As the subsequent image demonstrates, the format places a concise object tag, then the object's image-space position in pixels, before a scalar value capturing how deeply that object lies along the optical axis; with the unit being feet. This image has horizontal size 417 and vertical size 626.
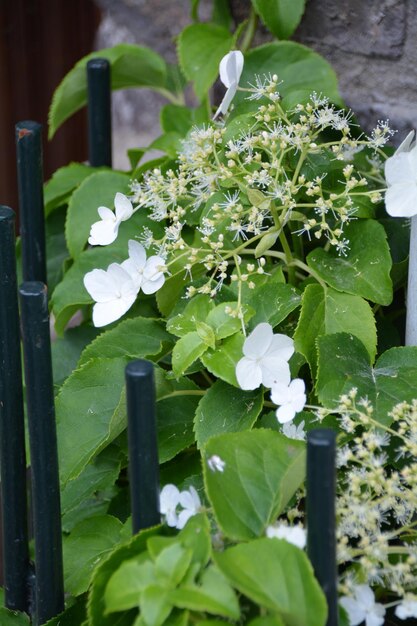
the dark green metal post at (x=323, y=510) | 2.71
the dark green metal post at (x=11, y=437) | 3.13
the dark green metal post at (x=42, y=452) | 2.97
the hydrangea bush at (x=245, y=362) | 2.82
